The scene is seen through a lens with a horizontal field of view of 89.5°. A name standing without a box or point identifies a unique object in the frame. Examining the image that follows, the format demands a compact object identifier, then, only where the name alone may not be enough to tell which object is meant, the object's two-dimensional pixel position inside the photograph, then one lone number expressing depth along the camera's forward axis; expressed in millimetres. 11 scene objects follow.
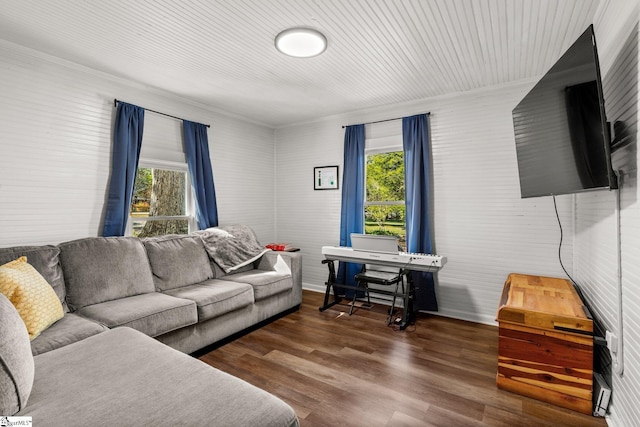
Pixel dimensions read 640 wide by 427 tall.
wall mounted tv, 1576
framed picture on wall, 4633
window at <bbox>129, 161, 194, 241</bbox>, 3570
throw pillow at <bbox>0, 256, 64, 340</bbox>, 1881
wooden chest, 1996
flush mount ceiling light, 2404
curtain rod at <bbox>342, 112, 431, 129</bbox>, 3887
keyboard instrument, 3295
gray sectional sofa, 1193
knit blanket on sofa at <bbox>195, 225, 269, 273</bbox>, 3635
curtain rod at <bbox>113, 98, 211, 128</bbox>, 3238
